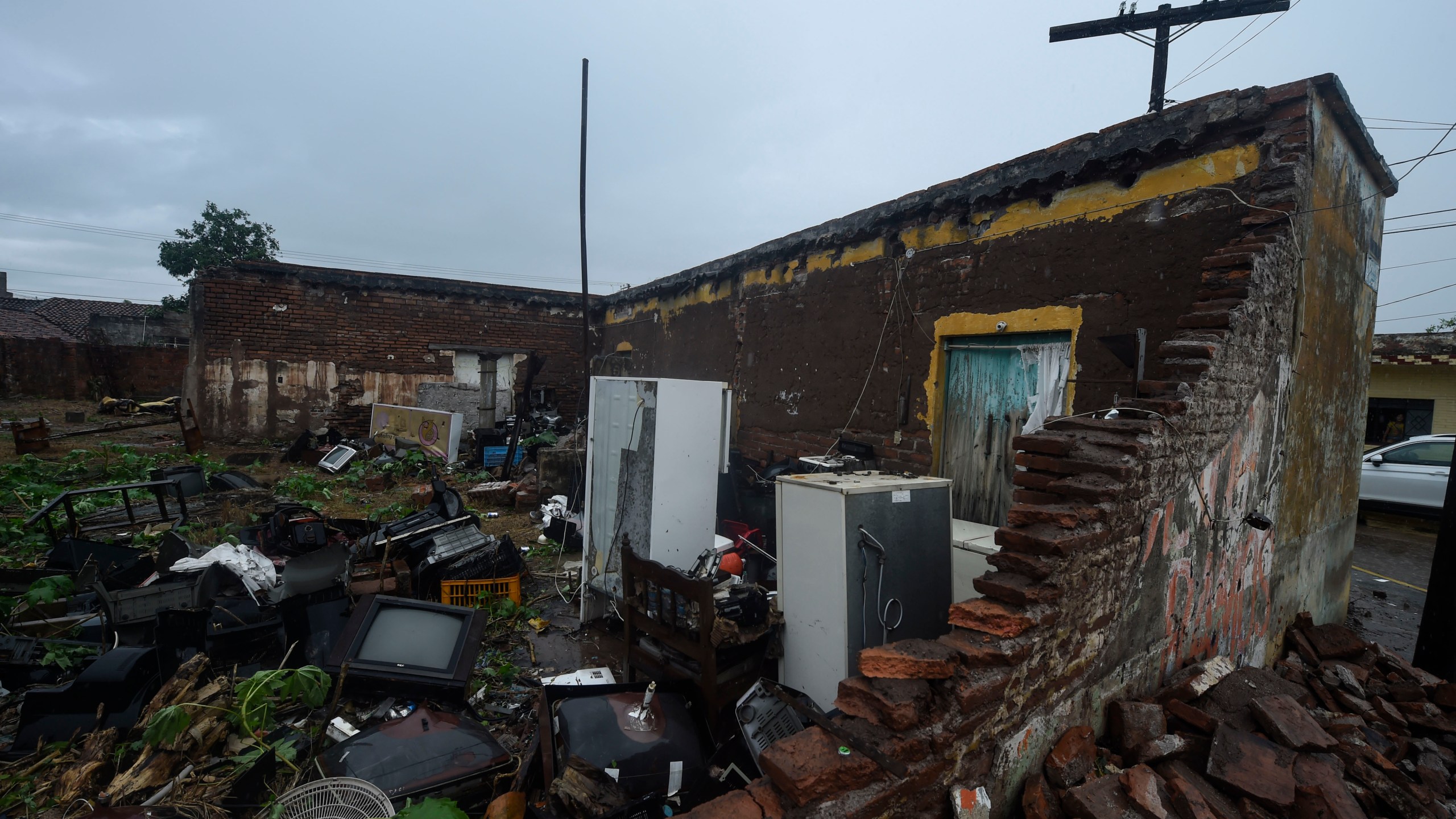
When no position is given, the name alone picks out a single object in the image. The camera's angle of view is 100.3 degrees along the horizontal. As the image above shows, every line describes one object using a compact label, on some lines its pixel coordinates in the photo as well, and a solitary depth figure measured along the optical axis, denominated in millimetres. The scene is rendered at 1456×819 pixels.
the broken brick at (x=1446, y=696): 3734
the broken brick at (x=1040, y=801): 2201
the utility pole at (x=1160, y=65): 6195
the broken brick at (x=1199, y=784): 2254
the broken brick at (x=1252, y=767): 2314
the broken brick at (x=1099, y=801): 2068
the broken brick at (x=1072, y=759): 2363
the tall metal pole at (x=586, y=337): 11836
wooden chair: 3148
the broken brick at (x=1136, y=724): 2625
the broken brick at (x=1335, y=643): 4426
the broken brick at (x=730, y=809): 1791
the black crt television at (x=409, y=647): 3398
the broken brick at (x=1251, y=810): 2254
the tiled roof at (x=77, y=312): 24391
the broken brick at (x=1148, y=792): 2076
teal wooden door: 4746
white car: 9562
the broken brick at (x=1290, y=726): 2670
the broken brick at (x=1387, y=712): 3531
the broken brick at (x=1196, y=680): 3070
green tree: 24766
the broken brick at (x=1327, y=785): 2285
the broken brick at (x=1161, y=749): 2492
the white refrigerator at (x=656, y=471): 4477
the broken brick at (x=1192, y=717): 2699
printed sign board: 11000
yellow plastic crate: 4793
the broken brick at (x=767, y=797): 1815
